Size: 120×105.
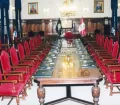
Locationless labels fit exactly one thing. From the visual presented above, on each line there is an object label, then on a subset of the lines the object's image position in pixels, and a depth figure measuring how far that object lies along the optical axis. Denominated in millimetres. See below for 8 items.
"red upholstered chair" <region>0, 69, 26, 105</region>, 3124
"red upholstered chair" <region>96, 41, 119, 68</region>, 4713
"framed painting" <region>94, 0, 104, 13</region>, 14621
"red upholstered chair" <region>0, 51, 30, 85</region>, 3599
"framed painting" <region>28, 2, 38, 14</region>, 14894
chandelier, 11948
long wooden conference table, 3065
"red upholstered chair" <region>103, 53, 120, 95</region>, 3632
